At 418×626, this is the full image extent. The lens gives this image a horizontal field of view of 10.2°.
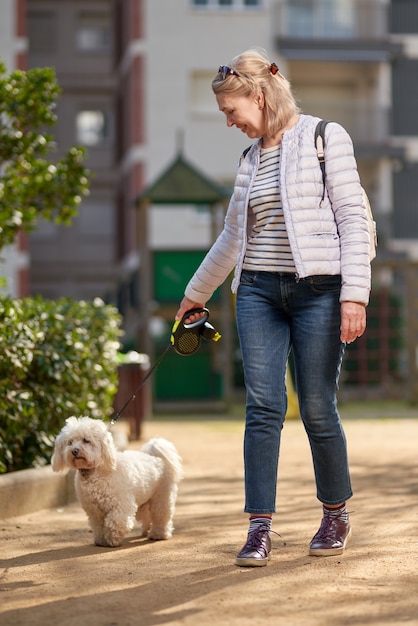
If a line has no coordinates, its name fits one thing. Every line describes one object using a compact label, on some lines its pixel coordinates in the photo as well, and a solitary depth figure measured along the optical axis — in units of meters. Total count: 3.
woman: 9.68
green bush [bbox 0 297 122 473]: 14.18
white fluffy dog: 11.28
